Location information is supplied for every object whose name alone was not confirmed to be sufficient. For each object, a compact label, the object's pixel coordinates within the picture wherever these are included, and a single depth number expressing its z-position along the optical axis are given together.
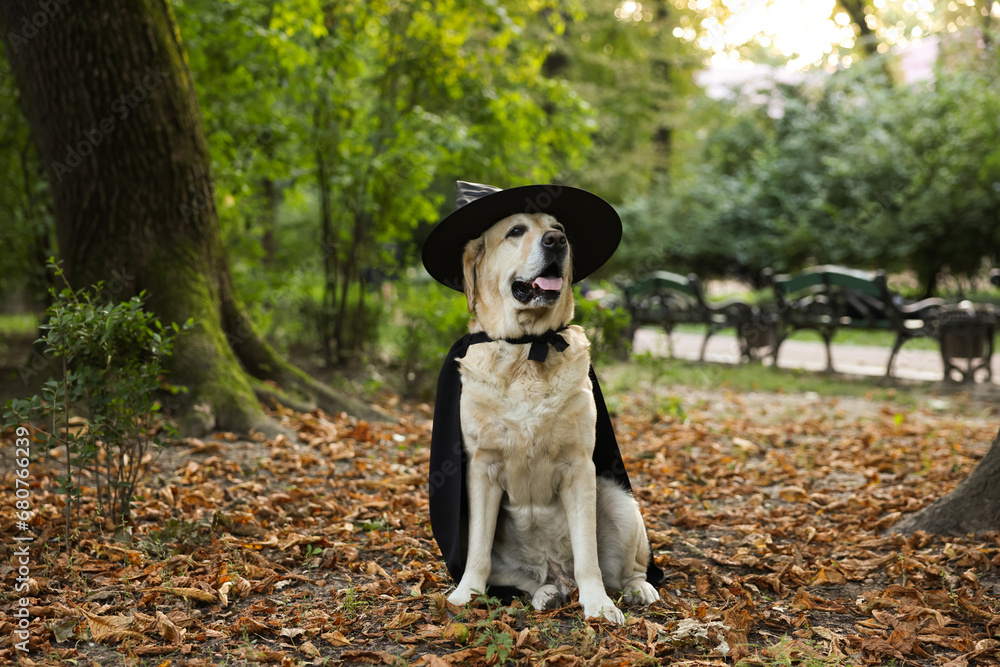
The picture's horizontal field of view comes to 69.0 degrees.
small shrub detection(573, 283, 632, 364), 6.77
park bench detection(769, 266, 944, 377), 9.19
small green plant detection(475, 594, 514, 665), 2.51
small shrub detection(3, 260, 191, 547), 3.21
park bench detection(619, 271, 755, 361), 11.20
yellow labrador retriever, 2.79
